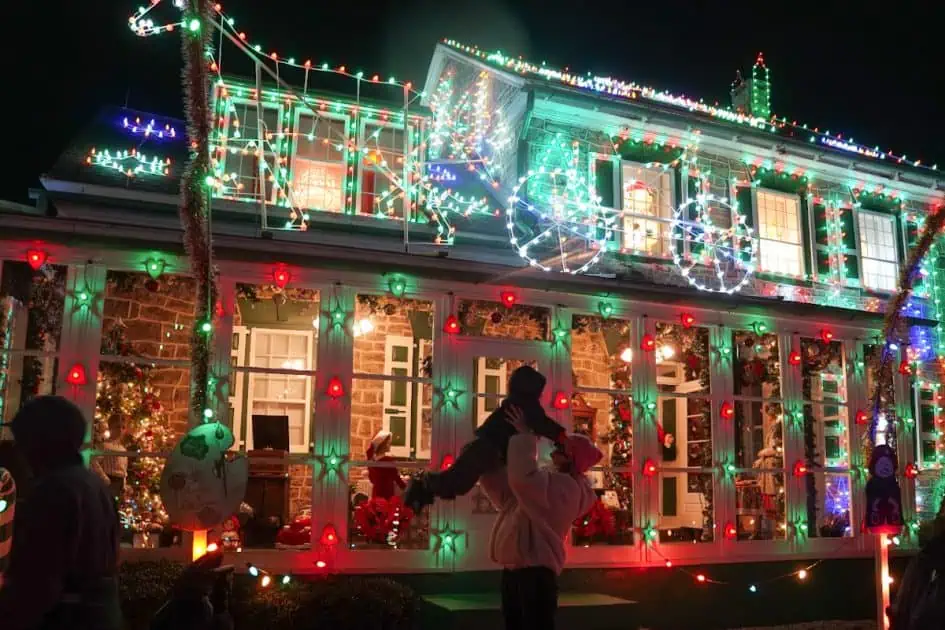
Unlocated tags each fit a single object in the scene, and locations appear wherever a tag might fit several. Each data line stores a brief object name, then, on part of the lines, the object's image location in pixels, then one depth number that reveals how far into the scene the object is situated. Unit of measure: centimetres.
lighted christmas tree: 854
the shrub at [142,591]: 625
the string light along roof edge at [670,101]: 1176
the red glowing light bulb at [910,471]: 984
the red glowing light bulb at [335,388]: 732
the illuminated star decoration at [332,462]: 720
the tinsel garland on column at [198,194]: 587
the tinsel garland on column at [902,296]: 862
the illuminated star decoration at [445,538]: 752
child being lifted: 453
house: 741
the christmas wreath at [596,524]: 826
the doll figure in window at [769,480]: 1037
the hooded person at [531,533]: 441
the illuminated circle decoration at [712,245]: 1215
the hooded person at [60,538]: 288
